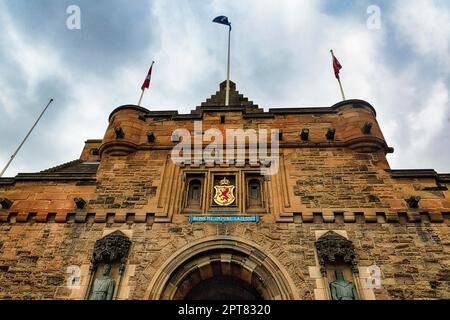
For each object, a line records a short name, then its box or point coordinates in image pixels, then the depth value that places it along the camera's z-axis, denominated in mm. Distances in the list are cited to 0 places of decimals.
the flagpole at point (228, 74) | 11781
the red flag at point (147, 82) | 12701
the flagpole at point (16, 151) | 10880
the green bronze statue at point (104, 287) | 6852
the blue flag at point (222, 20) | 15225
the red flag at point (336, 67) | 12102
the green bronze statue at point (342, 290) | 6617
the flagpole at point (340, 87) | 10831
